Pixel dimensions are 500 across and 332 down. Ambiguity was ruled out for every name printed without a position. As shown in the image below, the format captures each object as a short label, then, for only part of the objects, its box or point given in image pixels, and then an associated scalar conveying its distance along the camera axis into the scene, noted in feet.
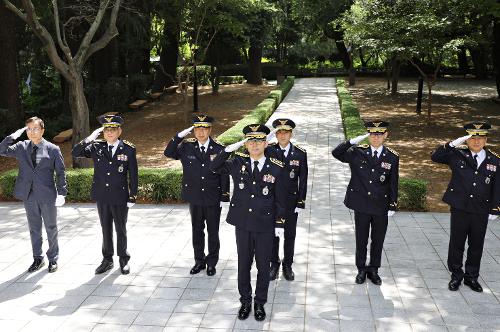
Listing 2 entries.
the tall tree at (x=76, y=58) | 40.01
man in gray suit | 23.16
